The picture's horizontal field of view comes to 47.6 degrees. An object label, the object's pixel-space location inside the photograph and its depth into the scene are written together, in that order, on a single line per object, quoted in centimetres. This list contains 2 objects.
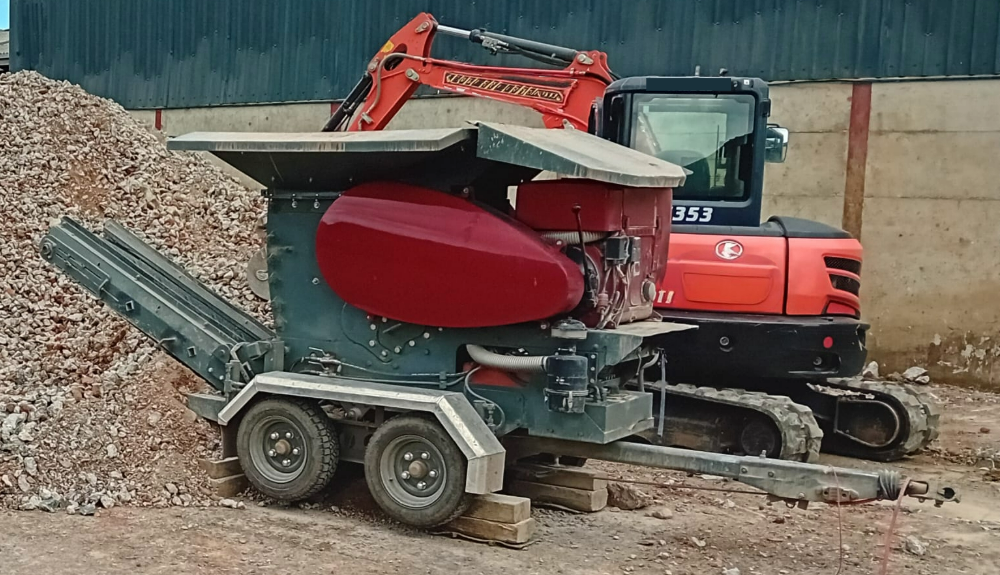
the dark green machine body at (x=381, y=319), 500
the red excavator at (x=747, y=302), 675
